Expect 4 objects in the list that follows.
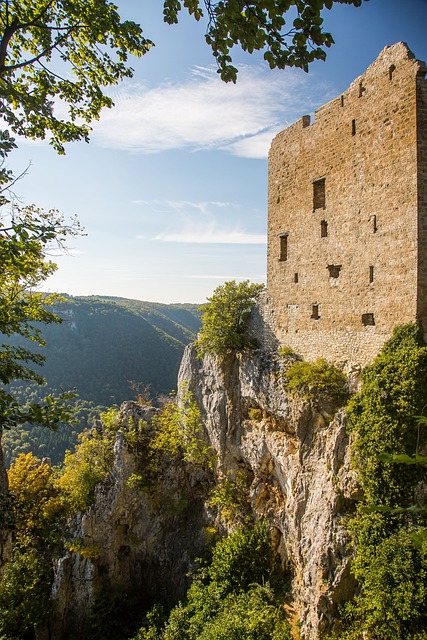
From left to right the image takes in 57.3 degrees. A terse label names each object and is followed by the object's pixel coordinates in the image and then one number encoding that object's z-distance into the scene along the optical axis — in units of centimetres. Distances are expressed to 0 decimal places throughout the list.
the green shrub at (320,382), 1275
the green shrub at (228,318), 1769
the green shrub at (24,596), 1686
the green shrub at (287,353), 1538
